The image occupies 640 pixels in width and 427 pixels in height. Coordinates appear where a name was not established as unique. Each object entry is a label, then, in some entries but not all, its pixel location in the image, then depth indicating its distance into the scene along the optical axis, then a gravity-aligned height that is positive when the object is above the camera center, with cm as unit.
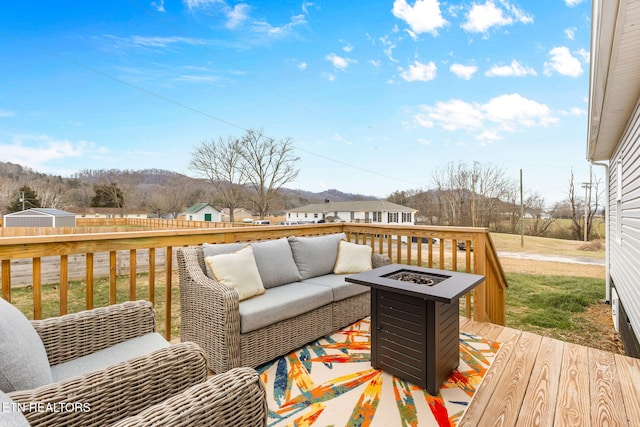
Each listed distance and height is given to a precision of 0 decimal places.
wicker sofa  225 -74
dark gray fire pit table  203 -77
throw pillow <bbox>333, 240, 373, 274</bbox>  346 -51
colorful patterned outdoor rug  183 -119
